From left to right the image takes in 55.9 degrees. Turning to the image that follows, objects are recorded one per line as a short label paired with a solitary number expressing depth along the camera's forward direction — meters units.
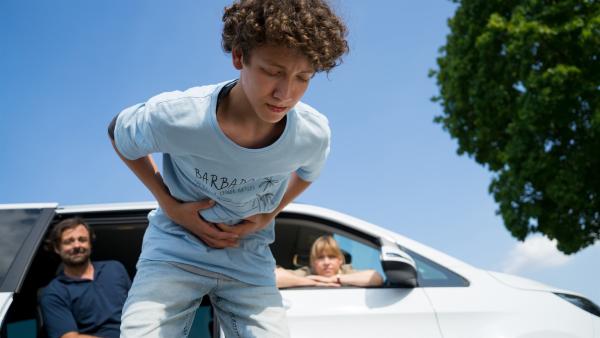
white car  3.41
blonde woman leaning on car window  3.61
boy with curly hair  1.95
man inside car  3.81
